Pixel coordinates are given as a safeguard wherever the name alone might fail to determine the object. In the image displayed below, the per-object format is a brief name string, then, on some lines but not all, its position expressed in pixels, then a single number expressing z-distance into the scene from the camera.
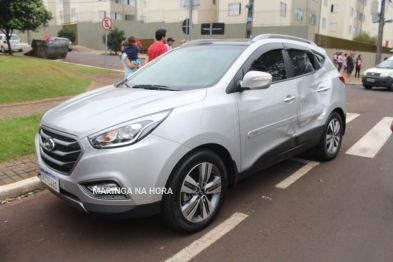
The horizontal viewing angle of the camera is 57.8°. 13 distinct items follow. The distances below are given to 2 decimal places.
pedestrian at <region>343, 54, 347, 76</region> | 24.44
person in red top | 7.81
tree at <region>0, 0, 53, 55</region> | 19.25
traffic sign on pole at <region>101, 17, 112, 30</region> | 17.90
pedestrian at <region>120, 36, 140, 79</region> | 7.95
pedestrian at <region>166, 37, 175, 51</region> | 10.17
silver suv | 2.79
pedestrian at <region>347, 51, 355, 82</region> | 22.38
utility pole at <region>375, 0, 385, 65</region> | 23.67
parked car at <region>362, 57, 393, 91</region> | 16.27
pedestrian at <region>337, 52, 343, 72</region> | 25.58
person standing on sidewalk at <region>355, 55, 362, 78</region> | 25.03
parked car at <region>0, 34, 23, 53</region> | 27.92
